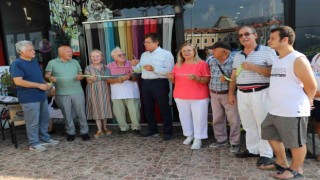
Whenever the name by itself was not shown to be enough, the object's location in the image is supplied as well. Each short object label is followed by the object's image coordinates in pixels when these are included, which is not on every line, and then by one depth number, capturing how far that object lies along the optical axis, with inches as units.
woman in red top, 158.2
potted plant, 199.8
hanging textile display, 197.2
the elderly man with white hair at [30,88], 162.7
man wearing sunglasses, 128.9
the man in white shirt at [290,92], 108.9
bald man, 179.6
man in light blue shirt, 174.2
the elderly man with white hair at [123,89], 185.9
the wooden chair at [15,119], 179.6
